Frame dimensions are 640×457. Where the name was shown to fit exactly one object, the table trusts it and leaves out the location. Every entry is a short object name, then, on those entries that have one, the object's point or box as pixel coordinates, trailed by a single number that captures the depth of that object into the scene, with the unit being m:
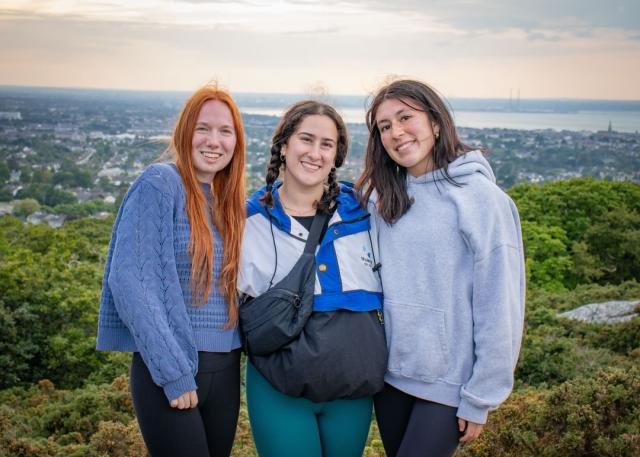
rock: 11.14
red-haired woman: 2.65
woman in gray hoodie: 2.66
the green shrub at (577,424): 3.93
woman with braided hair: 2.88
